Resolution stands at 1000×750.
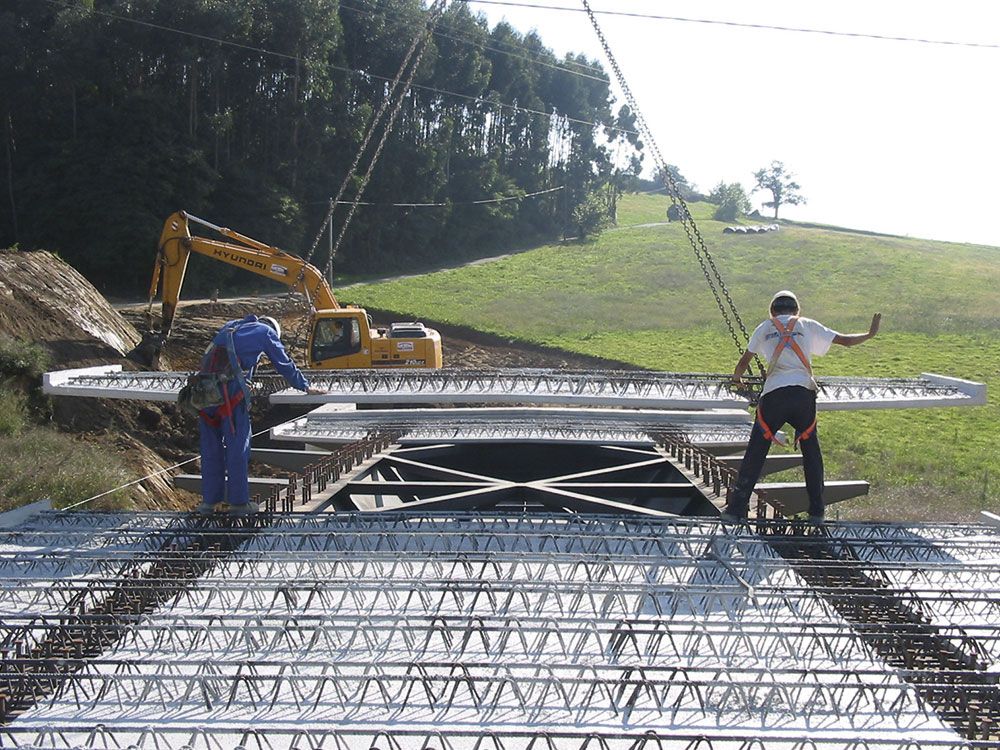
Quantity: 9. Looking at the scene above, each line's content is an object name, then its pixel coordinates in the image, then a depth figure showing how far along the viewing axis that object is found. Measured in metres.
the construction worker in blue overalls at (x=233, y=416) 6.39
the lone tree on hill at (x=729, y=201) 85.50
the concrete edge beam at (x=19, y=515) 6.33
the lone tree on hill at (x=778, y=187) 101.06
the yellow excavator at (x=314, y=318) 18.00
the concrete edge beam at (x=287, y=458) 9.65
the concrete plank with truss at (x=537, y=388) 10.41
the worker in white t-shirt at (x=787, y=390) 6.27
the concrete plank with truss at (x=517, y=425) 10.02
